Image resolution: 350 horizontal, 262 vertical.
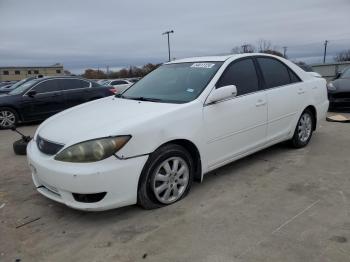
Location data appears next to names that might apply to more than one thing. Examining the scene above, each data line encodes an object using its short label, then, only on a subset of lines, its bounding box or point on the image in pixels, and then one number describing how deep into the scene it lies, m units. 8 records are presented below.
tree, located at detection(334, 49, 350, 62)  56.78
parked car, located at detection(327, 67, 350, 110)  8.72
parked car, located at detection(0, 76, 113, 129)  9.35
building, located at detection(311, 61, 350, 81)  25.11
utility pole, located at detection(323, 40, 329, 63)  62.81
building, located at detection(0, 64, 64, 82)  78.38
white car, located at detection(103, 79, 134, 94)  25.21
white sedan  3.16
